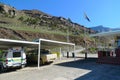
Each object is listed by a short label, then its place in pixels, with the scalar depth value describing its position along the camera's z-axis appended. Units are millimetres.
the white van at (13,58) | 6804
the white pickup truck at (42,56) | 8606
